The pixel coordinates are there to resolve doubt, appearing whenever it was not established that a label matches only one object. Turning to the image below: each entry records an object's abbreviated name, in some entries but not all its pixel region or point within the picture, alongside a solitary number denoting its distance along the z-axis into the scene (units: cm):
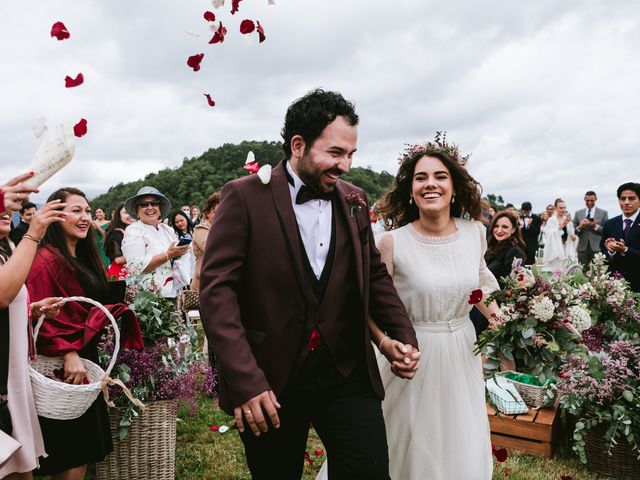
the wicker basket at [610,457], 396
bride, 307
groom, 229
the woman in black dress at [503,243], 650
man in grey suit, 1180
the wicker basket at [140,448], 379
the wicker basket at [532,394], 470
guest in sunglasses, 529
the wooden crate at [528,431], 446
